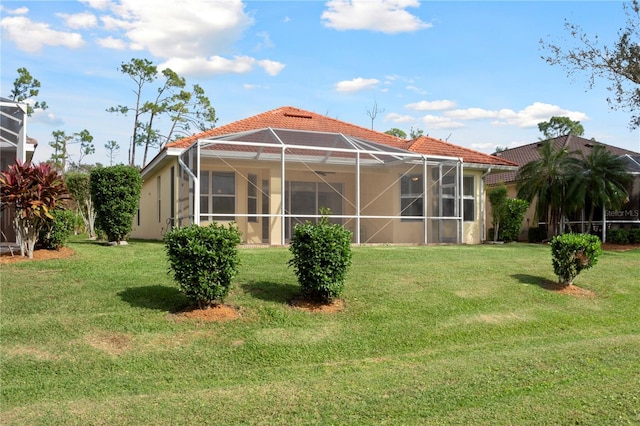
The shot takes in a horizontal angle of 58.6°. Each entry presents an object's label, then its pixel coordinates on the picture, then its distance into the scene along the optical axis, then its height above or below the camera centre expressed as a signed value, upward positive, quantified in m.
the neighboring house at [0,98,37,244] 12.86 +2.02
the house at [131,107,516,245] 15.77 +1.17
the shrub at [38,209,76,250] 10.53 -0.17
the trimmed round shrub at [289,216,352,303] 8.18 -0.53
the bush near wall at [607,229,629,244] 20.45 -0.47
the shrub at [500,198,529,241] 18.98 +0.19
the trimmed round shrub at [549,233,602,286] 10.35 -0.58
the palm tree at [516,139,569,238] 21.06 +1.52
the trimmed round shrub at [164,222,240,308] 7.47 -0.51
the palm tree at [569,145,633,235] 20.05 +1.53
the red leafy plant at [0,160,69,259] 9.76 +0.42
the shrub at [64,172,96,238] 21.01 +1.16
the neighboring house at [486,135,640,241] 21.81 +1.16
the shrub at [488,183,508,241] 19.03 +0.59
